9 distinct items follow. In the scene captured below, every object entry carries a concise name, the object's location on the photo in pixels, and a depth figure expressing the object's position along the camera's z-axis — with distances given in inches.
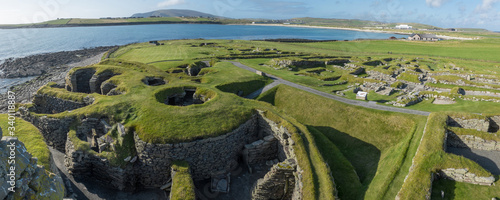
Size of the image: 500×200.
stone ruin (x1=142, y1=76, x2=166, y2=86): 1485.0
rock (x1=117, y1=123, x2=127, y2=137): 833.9
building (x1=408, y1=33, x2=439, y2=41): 5462.6
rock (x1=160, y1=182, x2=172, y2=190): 786.8
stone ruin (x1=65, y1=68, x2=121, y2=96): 1344.7
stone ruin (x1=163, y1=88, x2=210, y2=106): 1225.1
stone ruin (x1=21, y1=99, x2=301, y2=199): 749.5
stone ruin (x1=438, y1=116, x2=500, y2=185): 635.3
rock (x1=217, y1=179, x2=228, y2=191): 802.8
